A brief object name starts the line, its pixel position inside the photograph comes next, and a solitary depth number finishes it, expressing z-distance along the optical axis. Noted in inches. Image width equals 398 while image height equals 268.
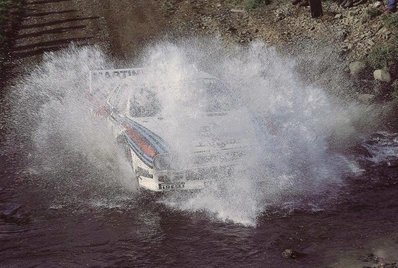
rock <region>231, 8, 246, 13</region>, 712.1
